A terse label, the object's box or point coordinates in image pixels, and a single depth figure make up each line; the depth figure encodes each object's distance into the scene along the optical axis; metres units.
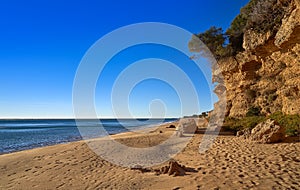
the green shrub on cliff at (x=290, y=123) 11.14
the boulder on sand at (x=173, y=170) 6.62
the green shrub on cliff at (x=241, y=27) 16.00
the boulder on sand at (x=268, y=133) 10.48
